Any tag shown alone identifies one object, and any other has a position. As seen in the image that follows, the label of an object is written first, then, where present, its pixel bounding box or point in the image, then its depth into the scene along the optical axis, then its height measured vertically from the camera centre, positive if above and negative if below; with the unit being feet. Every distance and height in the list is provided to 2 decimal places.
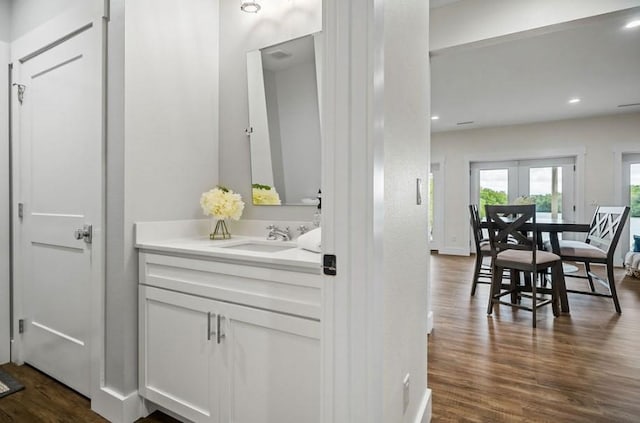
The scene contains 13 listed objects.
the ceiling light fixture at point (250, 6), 6.63 +3.88
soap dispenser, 6.21 -0.14
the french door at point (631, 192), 19.16 +0.95
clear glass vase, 6.58 -0.45
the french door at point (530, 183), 20.97 +1.65
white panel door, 5.90 +0.24
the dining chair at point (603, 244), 11.11 -1.32
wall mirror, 6.44 +1.69
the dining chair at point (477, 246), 12.78 -1.47
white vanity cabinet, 3.99 -1.73
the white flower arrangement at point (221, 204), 6.40 +0.09
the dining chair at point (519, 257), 10.10 -1.46
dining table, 10.87 -0.63
